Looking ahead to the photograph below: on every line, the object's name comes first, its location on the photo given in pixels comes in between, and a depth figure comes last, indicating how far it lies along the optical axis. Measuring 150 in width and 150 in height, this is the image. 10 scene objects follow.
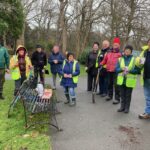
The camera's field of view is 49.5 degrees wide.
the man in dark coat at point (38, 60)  6.13
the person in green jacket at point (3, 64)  4.97
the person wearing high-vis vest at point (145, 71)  3.83
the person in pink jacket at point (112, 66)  4.95
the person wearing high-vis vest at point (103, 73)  5.38
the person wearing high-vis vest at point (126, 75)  4.12
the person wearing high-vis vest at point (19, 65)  4.98
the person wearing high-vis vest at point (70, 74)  4.75
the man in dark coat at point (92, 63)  5.68
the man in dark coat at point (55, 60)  6.13
